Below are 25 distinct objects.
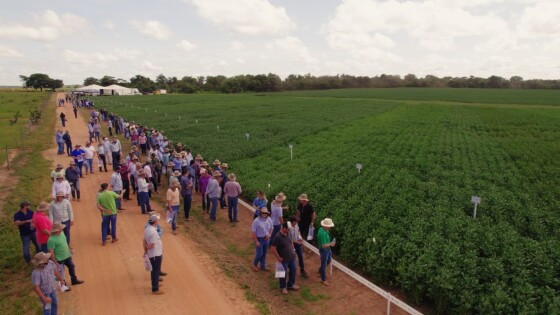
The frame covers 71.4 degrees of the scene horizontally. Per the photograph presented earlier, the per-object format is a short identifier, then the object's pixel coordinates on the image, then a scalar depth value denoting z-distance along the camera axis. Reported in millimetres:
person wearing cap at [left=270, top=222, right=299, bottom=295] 9695
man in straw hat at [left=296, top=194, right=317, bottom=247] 11594
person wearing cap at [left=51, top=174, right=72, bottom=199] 12898
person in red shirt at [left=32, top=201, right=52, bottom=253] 10148
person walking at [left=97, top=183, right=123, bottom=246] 11914
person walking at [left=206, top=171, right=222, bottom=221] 14367
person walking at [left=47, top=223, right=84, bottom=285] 9234
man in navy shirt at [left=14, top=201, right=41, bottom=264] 10501
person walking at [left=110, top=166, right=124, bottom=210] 14203
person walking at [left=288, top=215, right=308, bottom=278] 10344
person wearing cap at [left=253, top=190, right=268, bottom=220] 12614
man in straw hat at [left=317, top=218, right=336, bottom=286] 10203
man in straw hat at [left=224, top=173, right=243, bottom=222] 14156
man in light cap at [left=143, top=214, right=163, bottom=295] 9297
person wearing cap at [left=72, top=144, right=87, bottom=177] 18656
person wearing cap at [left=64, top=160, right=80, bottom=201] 15558
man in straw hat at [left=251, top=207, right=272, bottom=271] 10805
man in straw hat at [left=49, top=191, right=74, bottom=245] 11055
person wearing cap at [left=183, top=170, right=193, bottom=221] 14336
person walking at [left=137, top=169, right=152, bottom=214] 14398
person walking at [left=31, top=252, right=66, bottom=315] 7820
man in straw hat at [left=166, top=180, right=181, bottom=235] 13180
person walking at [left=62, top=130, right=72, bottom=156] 23625
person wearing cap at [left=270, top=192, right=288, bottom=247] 11719
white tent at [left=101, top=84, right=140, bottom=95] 101138
